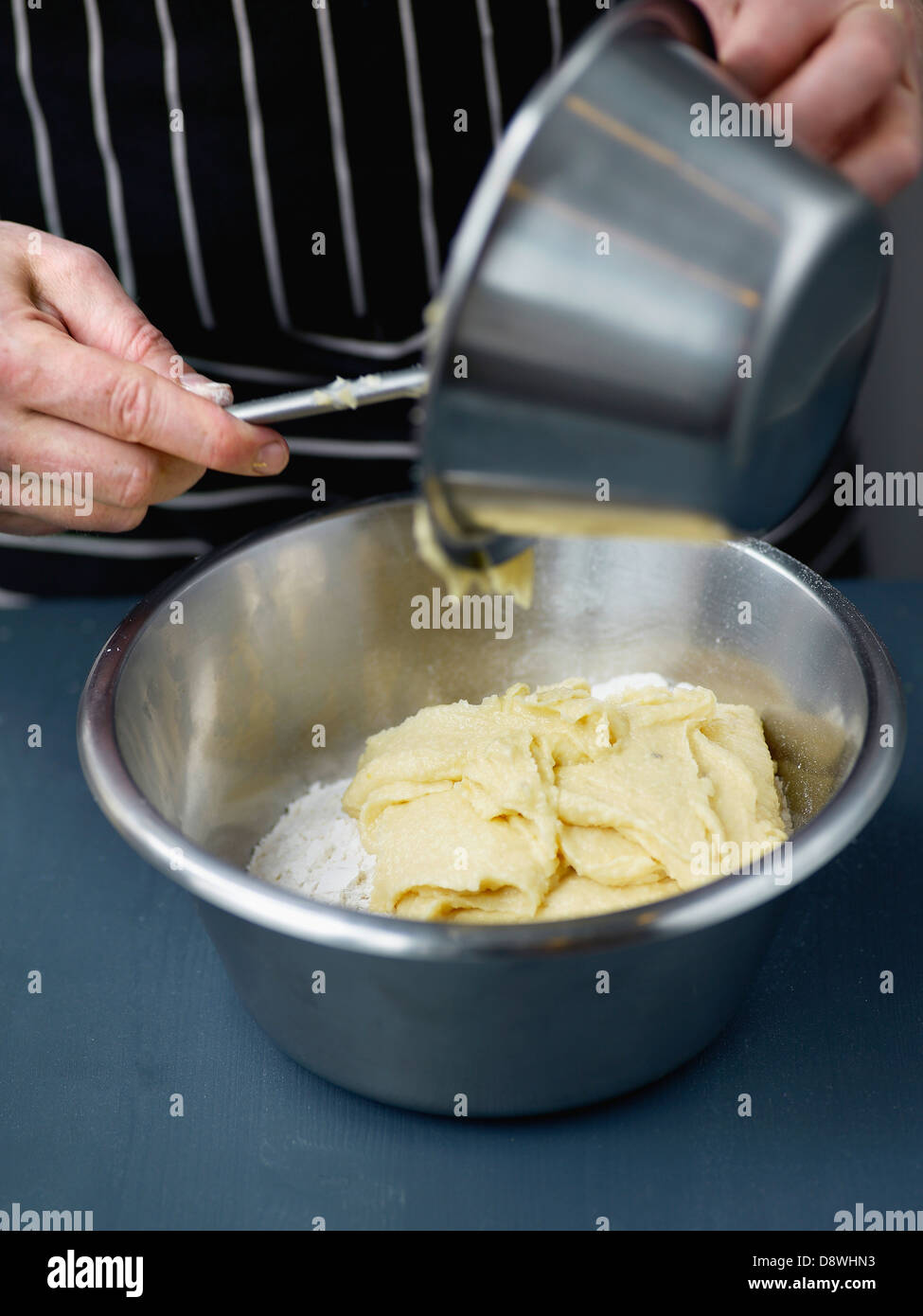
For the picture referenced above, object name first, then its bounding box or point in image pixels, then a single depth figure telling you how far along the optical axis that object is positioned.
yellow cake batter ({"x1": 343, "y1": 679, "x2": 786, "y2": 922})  0.96
